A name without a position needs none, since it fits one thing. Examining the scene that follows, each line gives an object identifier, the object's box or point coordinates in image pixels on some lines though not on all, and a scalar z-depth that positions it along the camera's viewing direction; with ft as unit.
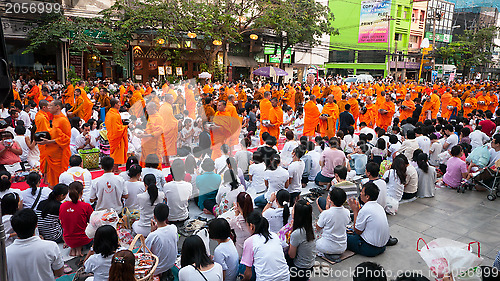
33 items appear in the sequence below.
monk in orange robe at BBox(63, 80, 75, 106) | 36.58
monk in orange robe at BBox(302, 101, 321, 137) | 29.71
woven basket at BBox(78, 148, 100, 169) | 23.20
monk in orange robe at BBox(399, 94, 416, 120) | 37.58
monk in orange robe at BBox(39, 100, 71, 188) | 18.79
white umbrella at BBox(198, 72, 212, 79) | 58.08
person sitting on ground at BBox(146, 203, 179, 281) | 11.23
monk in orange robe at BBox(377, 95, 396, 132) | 35.83
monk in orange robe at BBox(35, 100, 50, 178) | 19.30
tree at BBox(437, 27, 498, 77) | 110.52
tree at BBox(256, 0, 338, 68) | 64.39
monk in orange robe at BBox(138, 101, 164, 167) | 23.12
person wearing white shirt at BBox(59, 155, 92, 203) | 15.68
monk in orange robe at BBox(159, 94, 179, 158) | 24.39
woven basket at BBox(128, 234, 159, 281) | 9.08
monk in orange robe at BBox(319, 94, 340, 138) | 30.12
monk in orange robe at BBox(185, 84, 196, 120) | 38.34
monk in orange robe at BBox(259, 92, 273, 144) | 29.76
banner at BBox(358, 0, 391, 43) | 122.62
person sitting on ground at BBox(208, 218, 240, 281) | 10.34
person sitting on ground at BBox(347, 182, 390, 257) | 13.53
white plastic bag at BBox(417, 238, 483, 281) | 8.41
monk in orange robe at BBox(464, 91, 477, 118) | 42.09
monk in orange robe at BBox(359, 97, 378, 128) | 36.00
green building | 123.26
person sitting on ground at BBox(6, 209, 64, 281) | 9.50
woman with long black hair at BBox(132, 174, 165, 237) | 13.71
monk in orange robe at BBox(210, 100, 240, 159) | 26.27
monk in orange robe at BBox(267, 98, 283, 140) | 28.73
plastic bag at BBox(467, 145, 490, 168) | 21.50
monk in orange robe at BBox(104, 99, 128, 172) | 21.38
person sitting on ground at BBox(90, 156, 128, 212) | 14.52
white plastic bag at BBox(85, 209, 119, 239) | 11.94
